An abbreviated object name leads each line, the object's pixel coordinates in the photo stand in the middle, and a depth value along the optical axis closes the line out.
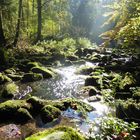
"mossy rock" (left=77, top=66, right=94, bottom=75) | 9.14
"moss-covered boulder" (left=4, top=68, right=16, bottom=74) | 8.61
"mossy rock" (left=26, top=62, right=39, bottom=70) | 9.46
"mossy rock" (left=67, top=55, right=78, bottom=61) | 12.41
